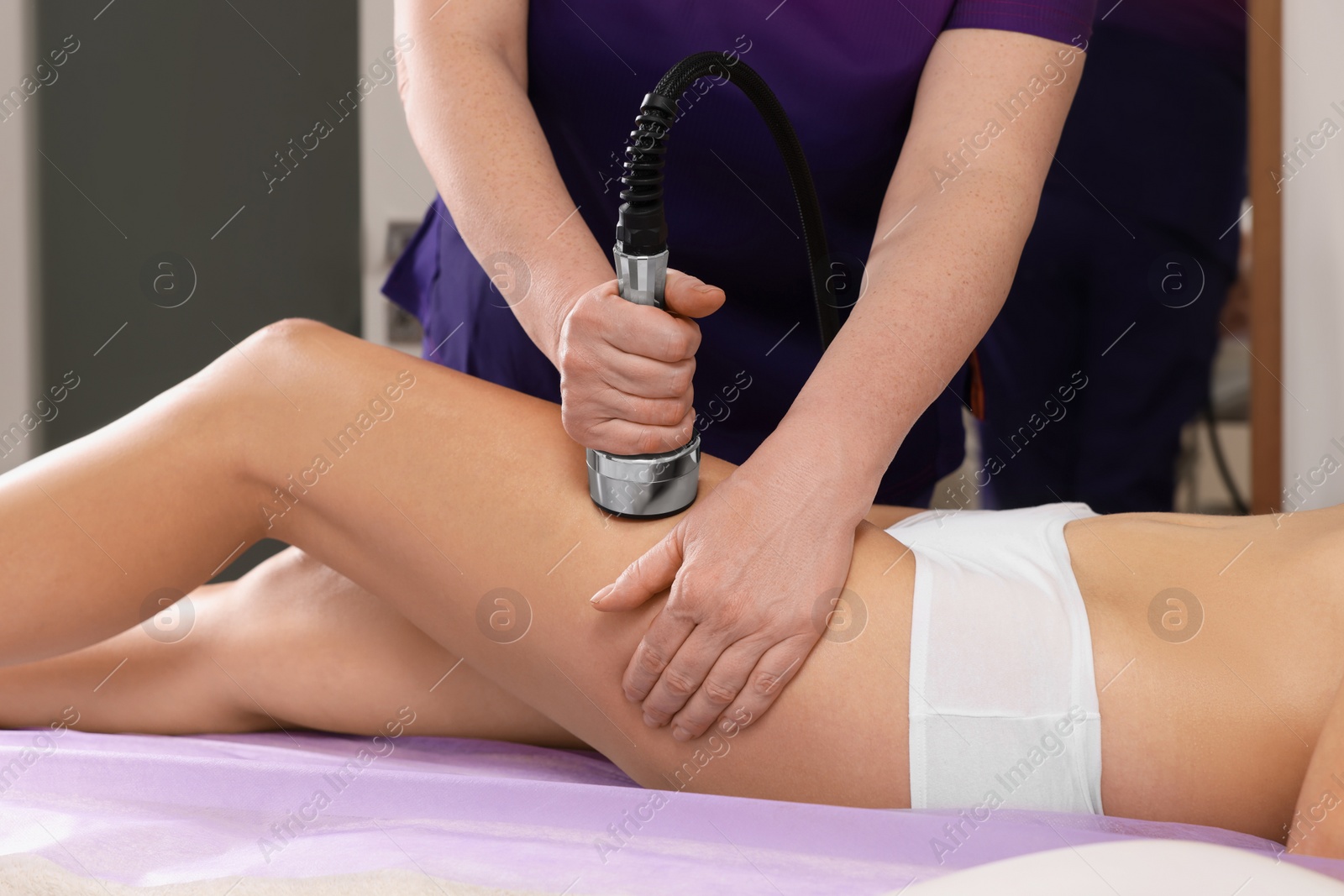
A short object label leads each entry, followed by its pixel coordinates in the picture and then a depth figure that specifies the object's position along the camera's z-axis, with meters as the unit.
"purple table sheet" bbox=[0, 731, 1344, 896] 1.91
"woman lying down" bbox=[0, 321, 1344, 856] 2.00
